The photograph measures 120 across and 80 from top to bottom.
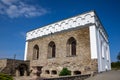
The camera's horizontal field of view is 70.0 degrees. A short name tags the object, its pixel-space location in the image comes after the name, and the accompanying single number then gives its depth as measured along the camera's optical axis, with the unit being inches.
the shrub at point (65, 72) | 381.0
